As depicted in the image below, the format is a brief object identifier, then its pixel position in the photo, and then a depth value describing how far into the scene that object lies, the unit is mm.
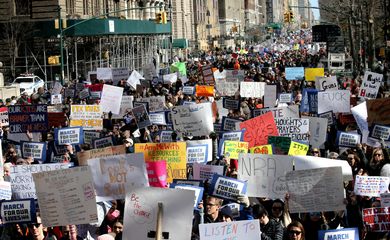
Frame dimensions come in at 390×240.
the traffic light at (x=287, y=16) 59512
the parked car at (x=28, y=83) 42375
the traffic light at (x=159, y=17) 43156
